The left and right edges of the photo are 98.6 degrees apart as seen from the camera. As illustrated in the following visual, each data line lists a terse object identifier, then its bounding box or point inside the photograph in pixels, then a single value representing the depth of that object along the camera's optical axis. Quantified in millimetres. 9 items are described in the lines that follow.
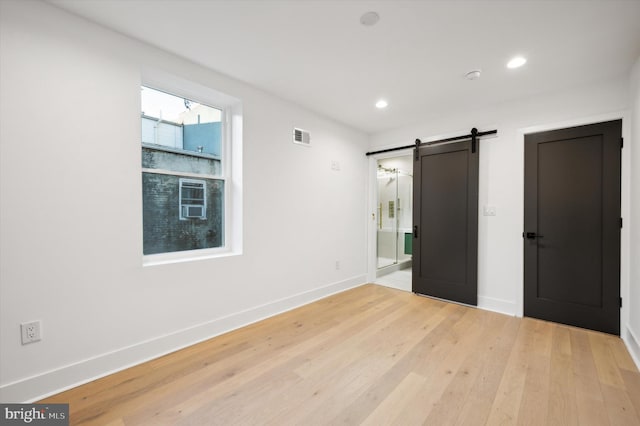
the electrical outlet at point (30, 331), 1765
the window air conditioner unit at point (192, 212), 2658
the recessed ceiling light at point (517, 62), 2436
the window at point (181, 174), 2445
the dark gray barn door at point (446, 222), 3592
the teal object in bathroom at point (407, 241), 6226
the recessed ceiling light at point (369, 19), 1910
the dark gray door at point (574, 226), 2764
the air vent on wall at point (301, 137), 3508
